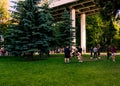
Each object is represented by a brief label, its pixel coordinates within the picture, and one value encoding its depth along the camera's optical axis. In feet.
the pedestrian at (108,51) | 37.22
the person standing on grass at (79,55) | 33.07
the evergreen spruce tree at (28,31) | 37.26
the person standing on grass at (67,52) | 30.75
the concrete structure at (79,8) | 67.84
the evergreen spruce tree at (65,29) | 51.22
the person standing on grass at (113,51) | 33.56
